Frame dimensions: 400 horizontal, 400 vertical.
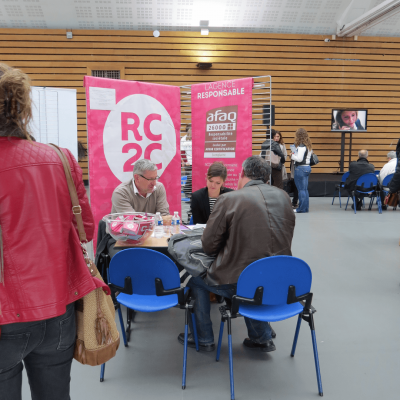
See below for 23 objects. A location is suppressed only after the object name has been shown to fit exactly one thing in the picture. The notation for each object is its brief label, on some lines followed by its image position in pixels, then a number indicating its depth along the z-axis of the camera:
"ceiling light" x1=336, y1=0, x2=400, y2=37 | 7.88
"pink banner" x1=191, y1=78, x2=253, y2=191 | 3.38
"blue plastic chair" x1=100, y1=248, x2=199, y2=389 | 2.02
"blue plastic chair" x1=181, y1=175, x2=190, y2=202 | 4.12
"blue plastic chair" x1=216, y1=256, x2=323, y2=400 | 1.86
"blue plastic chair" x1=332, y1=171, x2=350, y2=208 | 7.59
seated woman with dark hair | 3.19
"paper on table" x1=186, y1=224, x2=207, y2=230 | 2.82
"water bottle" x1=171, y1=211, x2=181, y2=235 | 2.90
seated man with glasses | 3.02
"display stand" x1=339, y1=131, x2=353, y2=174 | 9.37
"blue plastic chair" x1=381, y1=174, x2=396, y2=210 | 6.80
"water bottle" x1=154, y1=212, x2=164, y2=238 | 2.71
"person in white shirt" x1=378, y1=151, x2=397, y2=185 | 6.86
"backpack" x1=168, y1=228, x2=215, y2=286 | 2.15
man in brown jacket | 1.97
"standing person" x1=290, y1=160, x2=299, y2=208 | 8.03
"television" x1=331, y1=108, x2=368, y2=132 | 9.14
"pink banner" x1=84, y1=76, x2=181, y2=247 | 3.22
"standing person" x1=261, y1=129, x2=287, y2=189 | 6.89
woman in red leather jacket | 0.94
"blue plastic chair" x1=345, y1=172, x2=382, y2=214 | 6.80
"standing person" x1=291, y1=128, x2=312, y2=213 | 6.89
